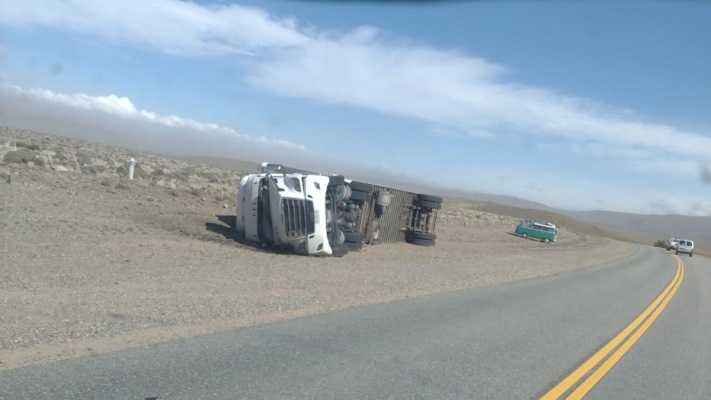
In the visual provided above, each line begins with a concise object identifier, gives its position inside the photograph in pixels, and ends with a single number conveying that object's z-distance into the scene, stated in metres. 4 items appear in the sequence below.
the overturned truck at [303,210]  19.94
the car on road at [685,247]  66.62
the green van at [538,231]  53.28
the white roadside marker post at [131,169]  31.94
